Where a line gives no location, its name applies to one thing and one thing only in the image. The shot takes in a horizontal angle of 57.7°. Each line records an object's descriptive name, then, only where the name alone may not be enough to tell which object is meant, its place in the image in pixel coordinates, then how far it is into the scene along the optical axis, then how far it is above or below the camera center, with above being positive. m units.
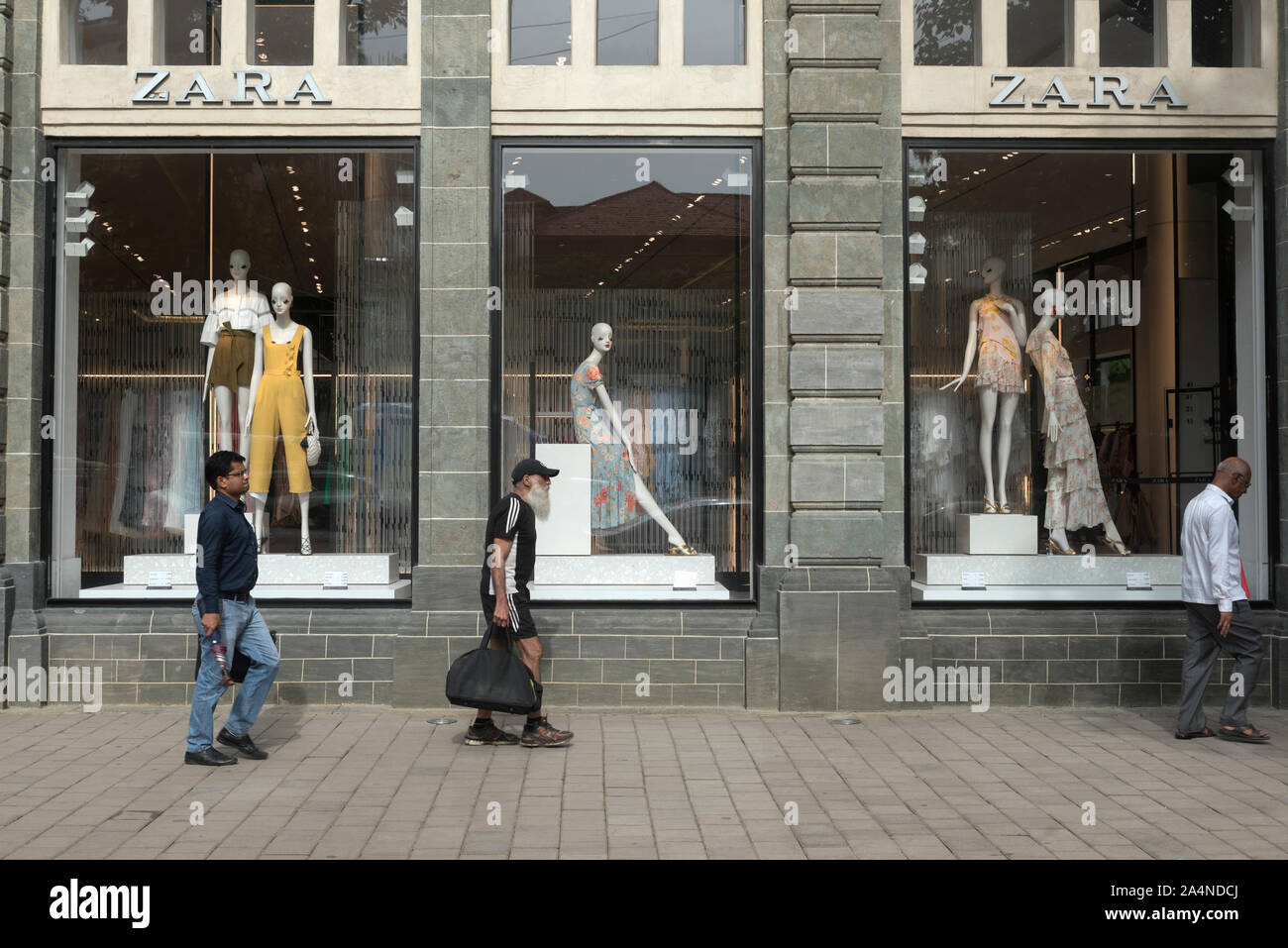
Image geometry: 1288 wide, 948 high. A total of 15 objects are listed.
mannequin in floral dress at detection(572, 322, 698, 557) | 10.44 +0.32
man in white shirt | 8.52 -0.86
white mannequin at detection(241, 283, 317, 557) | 10.57 +1.41
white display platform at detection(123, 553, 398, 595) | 10.13 -0.69
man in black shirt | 8.08 -0.62
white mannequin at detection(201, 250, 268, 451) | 10.61 +1.67
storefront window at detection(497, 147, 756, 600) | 10.15 +1.16
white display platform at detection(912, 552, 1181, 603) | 10.05 -0.78
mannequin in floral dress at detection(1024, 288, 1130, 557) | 10.60 +0.39
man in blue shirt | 7.62 -0.81
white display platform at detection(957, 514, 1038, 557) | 10.32 -0.41
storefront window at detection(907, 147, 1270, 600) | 10.30 +1.19
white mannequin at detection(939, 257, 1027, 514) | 10.55 +0.80
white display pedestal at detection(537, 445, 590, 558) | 10.23 -0.14
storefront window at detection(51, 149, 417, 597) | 10.24 +1.23
